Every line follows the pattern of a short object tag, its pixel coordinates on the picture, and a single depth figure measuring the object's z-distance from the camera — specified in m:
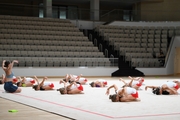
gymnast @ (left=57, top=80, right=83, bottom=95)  9.26
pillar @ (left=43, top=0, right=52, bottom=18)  26.39
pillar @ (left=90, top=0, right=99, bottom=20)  27.86
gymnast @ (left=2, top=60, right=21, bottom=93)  9.19
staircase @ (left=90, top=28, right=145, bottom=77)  21.67
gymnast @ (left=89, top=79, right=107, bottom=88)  12.09
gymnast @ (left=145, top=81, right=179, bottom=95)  9.03
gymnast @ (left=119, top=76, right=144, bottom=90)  10.22
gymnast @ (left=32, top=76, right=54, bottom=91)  10.49
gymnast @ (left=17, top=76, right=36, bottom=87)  12.08
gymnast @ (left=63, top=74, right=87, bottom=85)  12.49
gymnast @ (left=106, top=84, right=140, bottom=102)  7.43
